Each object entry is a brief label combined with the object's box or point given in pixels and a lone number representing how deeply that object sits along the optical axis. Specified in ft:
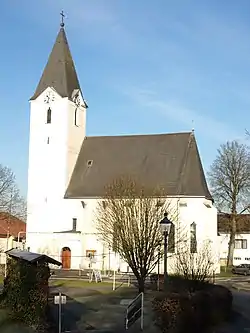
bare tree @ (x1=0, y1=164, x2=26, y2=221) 208.78
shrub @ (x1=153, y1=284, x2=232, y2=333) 55.11
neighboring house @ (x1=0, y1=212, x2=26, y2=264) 215.92
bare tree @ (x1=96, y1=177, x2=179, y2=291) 98.02
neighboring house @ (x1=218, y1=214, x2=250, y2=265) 215.10
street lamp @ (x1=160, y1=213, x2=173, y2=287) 71.75
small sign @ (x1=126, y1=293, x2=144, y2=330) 64.18
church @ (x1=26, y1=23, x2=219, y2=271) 190.08
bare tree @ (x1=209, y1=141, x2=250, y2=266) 206.69
